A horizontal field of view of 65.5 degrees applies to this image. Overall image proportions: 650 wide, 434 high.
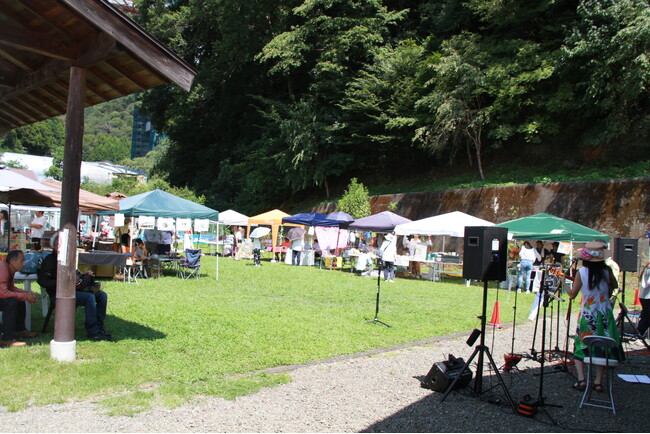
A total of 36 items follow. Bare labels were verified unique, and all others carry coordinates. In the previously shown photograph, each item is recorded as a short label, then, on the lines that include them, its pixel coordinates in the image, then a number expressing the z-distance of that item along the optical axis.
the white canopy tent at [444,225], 16.06
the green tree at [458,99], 22.62
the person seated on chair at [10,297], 6.30
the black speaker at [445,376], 5.41
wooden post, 5.76
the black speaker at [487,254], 5.34
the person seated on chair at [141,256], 13.80
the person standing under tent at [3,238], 13.93
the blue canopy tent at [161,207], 13.55
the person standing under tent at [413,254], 18.72
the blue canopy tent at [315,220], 20.62
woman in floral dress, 5.61
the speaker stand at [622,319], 7.47
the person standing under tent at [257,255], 20.09
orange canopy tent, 23.27
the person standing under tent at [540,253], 16.11
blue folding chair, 14.73
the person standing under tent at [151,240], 15.05
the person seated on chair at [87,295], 6.81
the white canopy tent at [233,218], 23.39
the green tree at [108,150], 114.34
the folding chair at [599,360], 5.14
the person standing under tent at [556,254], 15.58
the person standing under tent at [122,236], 16.08
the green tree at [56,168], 60.05
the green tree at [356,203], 25.12
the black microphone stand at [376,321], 8.97
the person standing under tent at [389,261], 16.27
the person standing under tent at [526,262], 15.47
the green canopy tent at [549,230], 13.64
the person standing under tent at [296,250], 21.72
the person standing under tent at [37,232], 16.95
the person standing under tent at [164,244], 15.23
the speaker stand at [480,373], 5.06
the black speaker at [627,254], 8.65
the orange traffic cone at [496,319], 8.47
